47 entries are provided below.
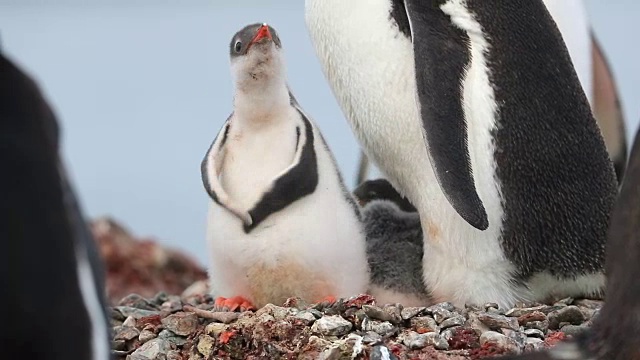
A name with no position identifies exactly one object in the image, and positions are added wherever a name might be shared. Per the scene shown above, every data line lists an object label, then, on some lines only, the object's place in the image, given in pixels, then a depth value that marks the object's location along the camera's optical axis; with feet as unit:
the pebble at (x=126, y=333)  27.12
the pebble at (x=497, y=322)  25.99
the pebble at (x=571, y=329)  26.37
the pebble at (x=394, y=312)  26.05
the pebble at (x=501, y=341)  24.93
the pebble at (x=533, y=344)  25.11
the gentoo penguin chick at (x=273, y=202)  27.89
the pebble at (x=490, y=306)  27.89
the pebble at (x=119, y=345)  26.94
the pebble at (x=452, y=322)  25.86
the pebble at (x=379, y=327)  25.55
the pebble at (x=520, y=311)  27.07
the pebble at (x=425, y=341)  25.13
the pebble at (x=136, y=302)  31.86
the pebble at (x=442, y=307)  26.61
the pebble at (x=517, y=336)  25.19
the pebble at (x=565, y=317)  27.07
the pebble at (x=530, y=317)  26.76
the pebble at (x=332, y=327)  25.36
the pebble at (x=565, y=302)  28.73
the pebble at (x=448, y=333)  25.43
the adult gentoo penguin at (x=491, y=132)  28.89
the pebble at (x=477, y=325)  25.56
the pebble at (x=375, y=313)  25.88
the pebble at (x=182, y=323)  26.89
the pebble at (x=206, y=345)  25.88
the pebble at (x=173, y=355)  26.09
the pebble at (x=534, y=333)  26.01
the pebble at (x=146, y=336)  26.96
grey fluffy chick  29.89
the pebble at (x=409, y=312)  26.12
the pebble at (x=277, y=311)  25.84
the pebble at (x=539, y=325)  26.55
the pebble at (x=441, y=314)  26.22
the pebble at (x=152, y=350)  25.99
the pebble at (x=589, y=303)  28.55
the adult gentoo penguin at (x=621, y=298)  16.51
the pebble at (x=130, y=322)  27.86
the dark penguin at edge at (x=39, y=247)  14.64
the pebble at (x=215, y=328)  26.18
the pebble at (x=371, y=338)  24.84
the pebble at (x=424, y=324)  25.84
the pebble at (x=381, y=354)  23.72
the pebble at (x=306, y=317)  25.68
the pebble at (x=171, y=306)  29.11
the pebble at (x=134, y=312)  29.07
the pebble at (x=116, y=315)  29.17
